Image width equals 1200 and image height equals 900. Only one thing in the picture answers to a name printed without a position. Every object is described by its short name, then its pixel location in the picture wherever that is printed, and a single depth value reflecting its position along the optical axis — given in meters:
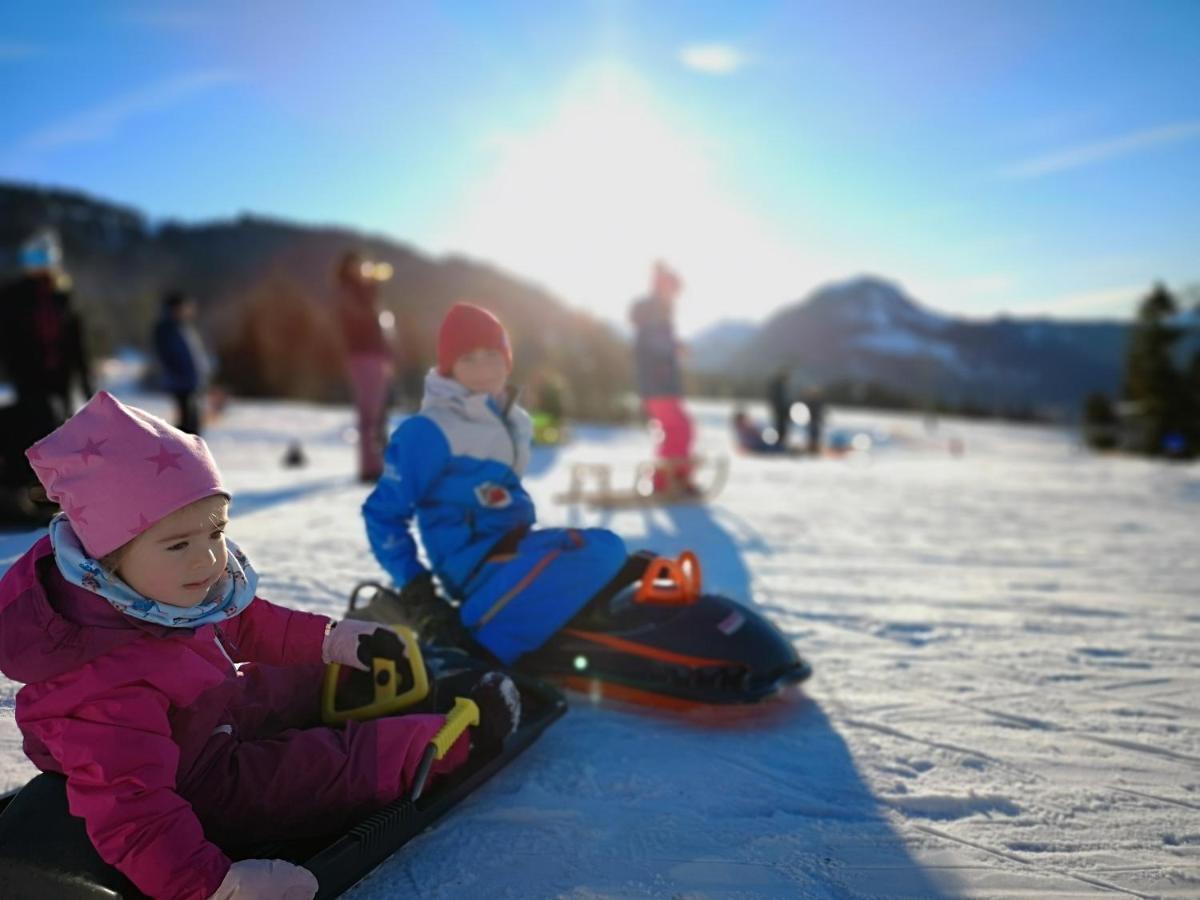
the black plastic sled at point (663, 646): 2.87
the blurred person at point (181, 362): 8.50
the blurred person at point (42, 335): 5.84
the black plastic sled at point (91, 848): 1.52
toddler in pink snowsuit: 1.48
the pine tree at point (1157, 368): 29.67
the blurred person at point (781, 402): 18.81
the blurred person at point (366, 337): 8.05
